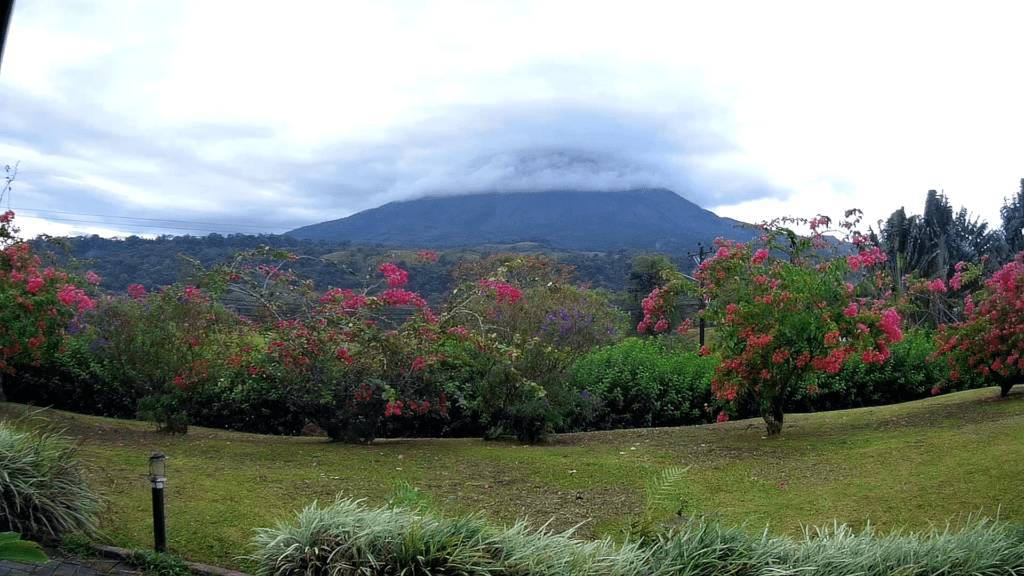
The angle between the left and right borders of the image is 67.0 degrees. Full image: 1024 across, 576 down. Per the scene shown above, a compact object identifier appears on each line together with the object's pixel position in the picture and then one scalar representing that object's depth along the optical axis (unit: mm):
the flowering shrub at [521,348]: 8773
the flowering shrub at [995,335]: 9477
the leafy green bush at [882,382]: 12438
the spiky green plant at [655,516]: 4121
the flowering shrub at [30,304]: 9109
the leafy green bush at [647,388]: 11164
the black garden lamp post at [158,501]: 4699
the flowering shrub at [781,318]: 8398
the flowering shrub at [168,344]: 8758
